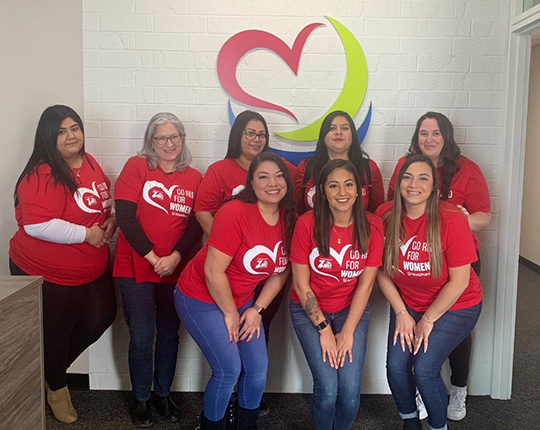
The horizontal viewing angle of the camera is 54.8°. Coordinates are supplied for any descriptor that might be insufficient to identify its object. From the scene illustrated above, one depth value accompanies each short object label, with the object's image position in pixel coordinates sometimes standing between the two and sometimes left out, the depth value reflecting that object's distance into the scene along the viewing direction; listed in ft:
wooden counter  5.31
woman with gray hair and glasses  8.59
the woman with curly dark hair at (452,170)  8.54
